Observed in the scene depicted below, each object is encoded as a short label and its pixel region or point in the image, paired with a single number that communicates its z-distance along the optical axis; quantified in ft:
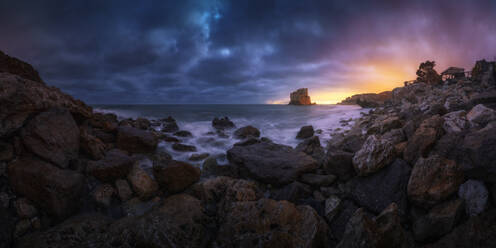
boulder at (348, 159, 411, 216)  10.77
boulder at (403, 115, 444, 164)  12.09
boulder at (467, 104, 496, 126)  12.14
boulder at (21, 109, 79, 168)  12.10
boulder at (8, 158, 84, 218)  10.47
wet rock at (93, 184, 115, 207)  12.30
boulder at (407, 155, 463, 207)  9.23
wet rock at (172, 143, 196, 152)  27.30
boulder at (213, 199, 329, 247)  7.90
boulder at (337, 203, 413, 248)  6.70
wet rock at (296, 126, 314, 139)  37.57
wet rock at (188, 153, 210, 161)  24.25
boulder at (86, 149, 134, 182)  13.17
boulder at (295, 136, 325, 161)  24.13
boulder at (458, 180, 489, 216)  8.09
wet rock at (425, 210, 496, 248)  6.96
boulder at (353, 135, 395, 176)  12.55
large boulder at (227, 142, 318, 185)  16.40
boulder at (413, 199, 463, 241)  8.25
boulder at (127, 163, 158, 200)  13.19
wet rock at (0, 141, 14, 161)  11.08
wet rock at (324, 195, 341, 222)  11.59
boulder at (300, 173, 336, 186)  14.61
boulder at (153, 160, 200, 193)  13.82
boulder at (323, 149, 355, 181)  14.43
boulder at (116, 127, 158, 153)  20.02
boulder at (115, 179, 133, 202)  12.88
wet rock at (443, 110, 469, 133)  12.53
